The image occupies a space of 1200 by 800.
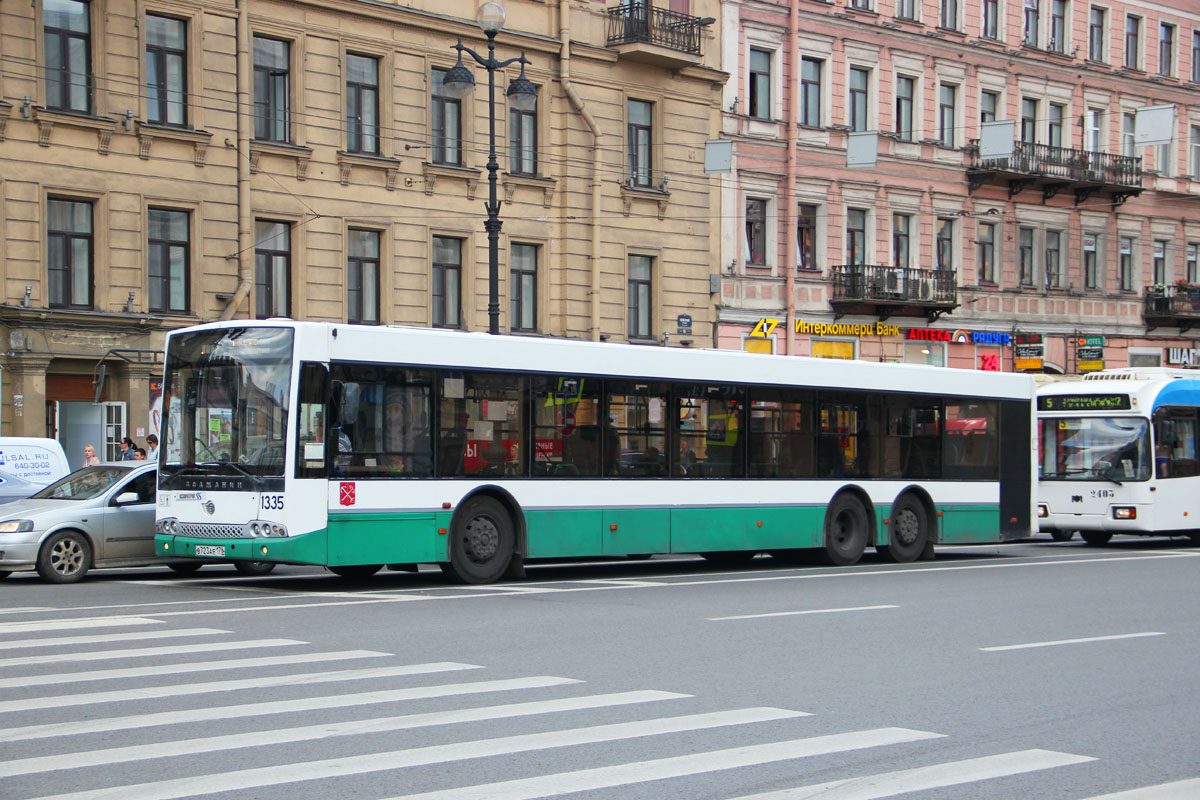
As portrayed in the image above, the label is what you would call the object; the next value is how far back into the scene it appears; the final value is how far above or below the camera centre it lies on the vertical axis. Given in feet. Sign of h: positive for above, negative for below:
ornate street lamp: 75.36 +17.22
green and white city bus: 51.67 -0.98
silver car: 55.93 -3.80
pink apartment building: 130.21 +23.59
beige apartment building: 88.28 +16.52
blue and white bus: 88.28 -1.48
